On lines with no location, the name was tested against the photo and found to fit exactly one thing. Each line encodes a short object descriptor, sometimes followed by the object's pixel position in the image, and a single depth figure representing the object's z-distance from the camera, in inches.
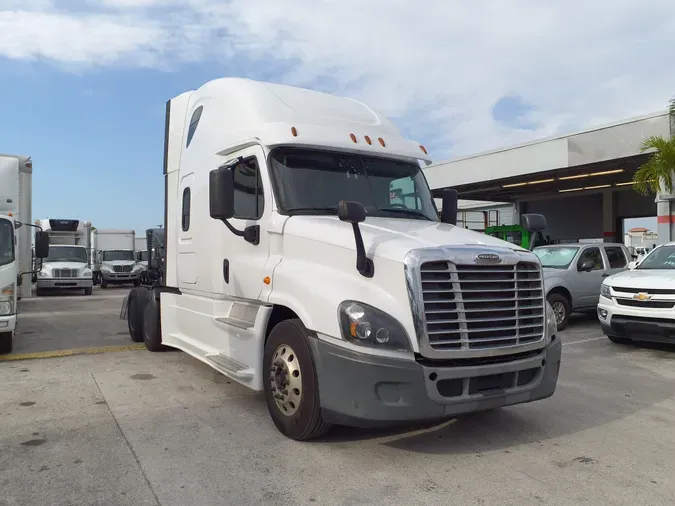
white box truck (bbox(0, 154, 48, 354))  302.8
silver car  438.3
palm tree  594.2
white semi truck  155.6
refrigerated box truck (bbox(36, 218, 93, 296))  889.5
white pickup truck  329.4
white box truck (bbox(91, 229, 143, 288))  1088.2
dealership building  725.3
